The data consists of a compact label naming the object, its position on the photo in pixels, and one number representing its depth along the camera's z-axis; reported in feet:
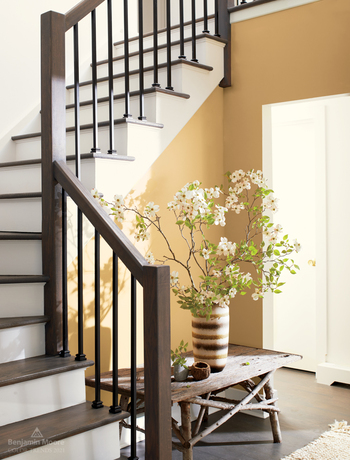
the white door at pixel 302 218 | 13.66
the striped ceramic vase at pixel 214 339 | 8.39
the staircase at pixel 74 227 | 5.85
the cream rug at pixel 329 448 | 8.65
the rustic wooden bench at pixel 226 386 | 7.57
